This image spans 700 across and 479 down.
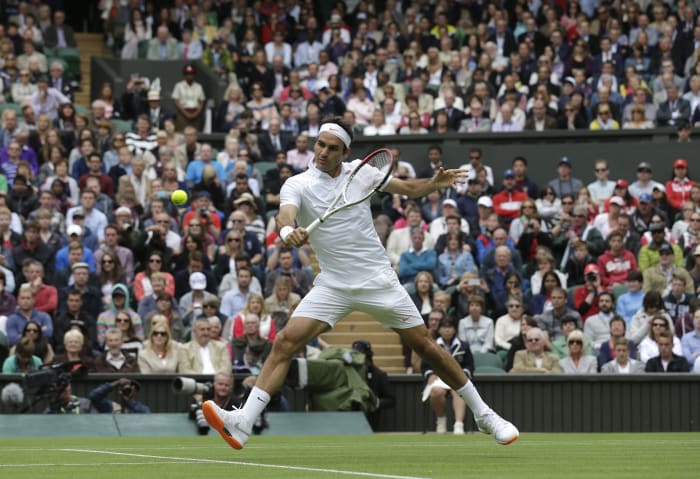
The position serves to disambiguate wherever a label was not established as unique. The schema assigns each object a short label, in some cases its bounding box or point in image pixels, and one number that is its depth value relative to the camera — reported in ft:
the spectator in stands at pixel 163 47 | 86.58
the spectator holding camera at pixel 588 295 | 60.95
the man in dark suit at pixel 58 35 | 88.79
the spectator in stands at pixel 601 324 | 59.00
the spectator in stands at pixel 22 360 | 52.54
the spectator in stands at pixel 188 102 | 80.53
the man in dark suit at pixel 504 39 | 85.10
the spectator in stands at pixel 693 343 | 56.39
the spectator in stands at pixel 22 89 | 76.79
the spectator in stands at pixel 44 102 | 75.72
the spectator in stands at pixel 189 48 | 87.15
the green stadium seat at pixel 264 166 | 73.10
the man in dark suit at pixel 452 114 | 76.95
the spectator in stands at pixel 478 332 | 58.44
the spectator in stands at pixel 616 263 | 63.21
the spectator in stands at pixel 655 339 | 55.72
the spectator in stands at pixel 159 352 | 54.49
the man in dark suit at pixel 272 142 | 74.79
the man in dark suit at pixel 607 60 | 81.51
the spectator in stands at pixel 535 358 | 56.03
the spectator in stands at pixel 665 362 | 55.62
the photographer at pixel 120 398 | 51.01
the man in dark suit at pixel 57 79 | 79.00
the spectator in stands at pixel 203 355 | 54.90
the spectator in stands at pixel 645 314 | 57.88
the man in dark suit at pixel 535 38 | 84.89
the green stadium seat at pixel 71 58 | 88.17
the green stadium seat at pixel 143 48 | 87.80
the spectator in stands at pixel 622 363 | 55.62
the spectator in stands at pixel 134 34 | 87.56
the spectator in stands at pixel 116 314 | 56.70
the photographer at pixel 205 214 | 65.16
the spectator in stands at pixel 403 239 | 64.85
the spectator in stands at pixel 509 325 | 58.70
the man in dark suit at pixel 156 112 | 77.15
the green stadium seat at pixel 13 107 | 75.87
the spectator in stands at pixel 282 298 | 59.31
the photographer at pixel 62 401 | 49.85
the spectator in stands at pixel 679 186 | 69.15
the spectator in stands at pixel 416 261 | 63.31
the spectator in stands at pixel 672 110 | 76.23
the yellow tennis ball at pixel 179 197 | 50.86
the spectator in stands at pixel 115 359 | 54.24
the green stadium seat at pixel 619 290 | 62.18
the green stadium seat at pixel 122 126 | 76.07
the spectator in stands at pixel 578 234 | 65.41
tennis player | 30.53
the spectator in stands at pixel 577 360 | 56.03
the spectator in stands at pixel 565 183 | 71.00
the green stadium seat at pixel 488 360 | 57.62
